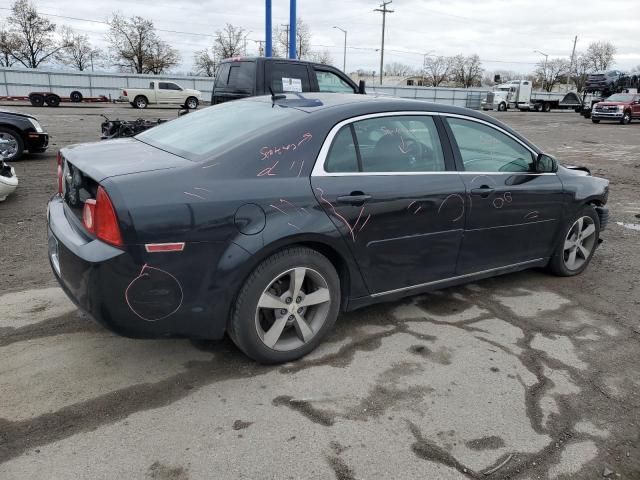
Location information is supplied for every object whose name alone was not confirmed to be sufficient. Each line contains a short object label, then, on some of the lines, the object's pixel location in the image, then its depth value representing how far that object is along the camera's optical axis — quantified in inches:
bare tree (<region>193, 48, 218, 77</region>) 2783.0
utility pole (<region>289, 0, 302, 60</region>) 642.8
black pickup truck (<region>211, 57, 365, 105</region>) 330.3
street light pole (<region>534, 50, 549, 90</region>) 3797.0
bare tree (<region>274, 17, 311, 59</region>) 2800.4
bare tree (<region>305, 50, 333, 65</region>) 2962.4
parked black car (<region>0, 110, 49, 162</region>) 387.9
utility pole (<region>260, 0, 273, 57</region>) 689.4
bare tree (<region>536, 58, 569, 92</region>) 3818.7
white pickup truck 1300.4
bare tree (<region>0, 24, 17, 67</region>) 2260.8
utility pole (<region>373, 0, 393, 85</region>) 2549.2
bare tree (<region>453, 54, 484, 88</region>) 3742.6
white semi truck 1866.4
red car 1122.0
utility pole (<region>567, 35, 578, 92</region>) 3240.7
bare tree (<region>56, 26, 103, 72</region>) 2596.0
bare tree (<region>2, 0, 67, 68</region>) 2269.9
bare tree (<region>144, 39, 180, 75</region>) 2457.8
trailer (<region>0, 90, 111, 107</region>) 1220.4
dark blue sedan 105.7
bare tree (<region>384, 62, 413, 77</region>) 4859.7
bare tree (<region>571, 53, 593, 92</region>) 3609.7
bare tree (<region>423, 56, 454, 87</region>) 3854.3
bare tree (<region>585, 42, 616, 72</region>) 3614.7
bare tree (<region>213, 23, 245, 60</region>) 2741.1
